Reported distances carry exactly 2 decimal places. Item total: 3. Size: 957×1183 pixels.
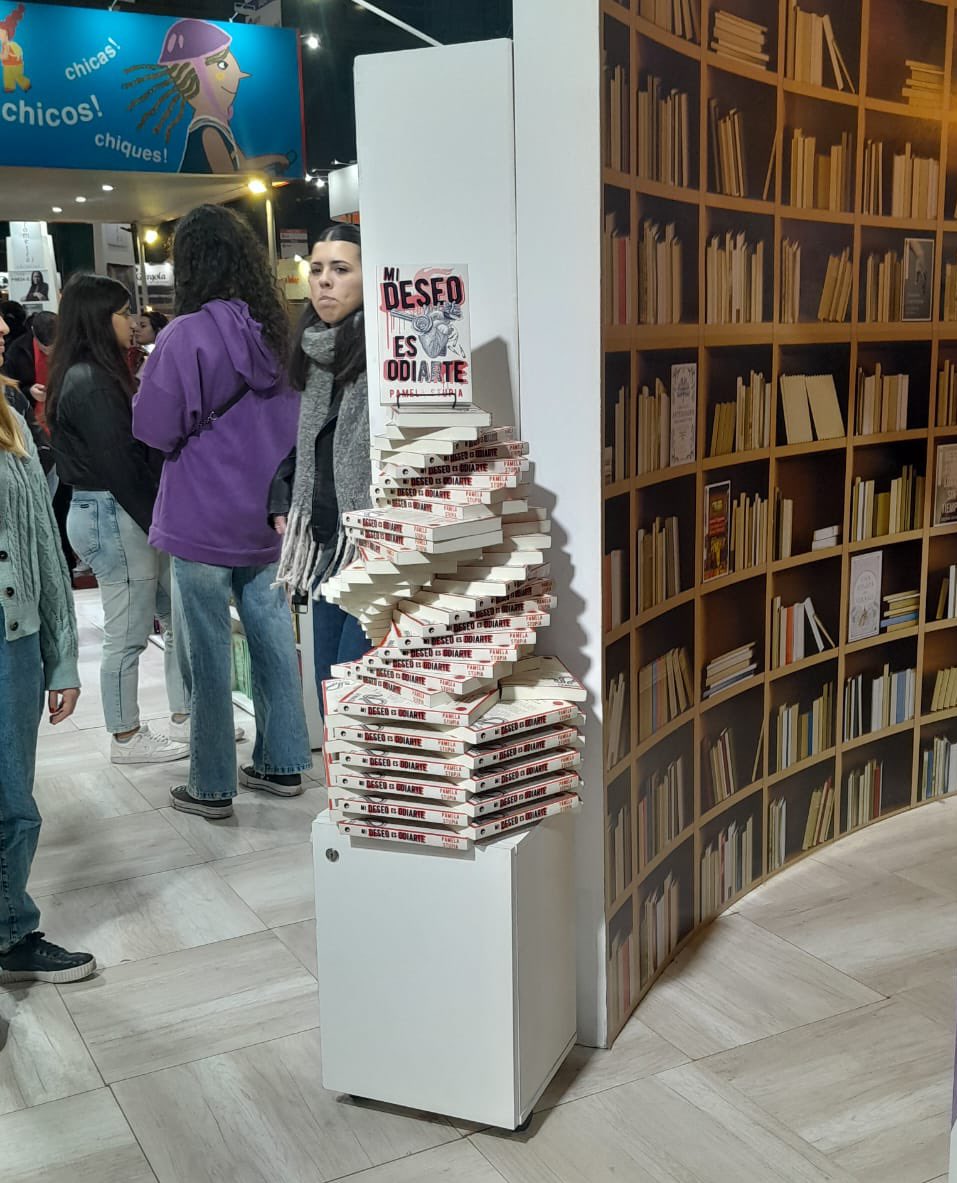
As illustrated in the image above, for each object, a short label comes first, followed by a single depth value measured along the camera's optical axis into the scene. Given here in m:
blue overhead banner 6.53
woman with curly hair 3.79
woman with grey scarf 3.19
